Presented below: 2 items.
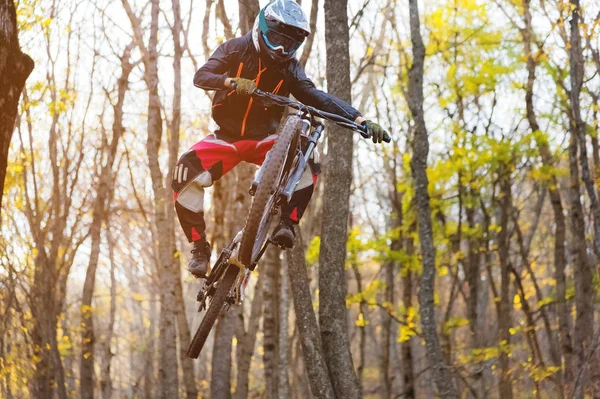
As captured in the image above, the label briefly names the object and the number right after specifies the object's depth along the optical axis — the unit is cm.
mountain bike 448
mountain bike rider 487
